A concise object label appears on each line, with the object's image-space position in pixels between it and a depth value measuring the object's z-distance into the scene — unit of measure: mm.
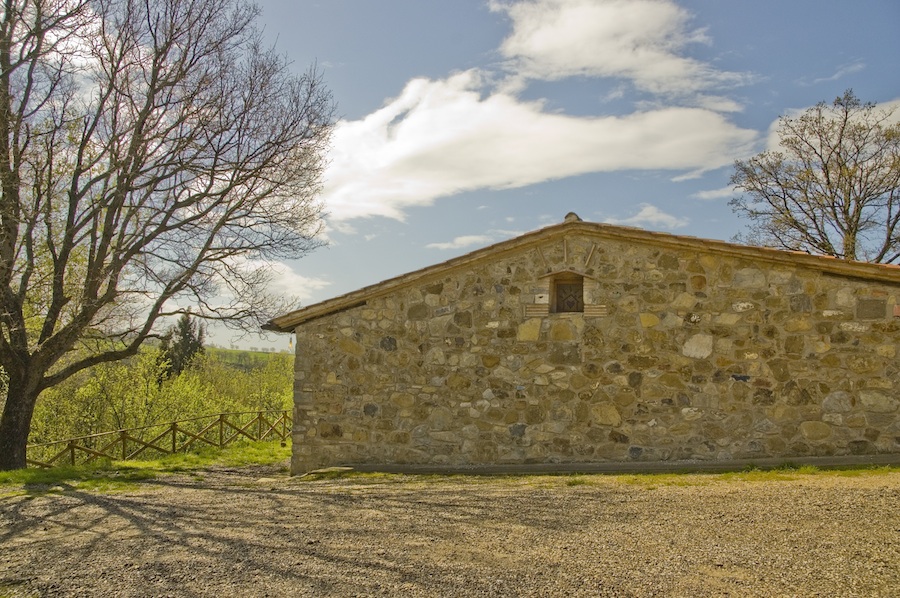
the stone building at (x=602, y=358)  9031
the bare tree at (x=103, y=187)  11156
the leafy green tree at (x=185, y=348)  35969
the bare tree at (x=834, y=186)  18594
